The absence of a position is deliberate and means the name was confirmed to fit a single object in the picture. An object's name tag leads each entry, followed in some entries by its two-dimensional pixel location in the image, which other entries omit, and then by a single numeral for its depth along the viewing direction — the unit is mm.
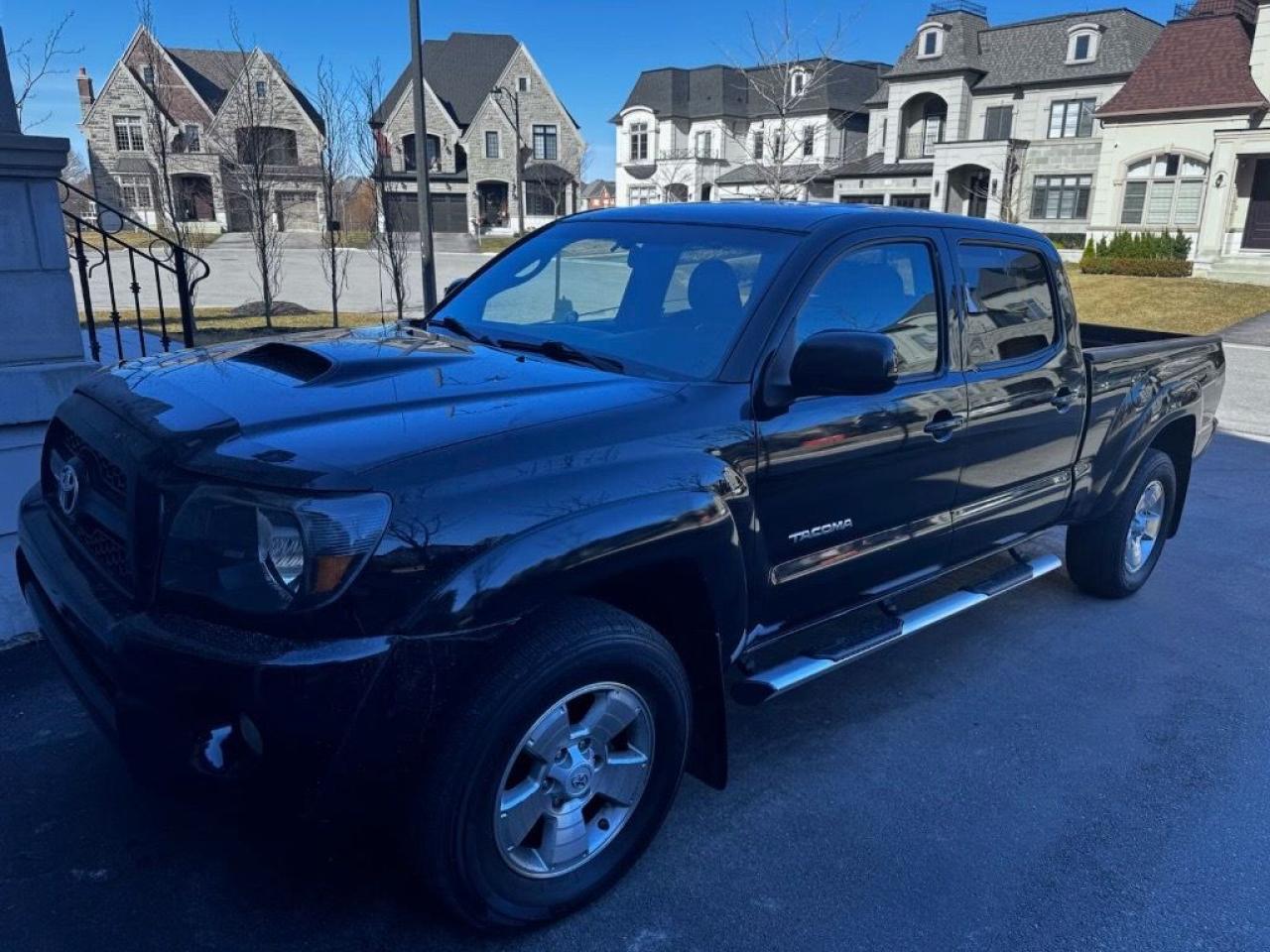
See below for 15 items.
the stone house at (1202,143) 28891
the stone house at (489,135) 53750
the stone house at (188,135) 28922
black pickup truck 2158
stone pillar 4176
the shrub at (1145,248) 27766
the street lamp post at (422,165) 10445
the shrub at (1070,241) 38131
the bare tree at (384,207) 14141
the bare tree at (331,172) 14471
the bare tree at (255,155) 14453
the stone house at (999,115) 39875
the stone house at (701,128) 51719
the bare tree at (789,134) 16953
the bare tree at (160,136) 13031
